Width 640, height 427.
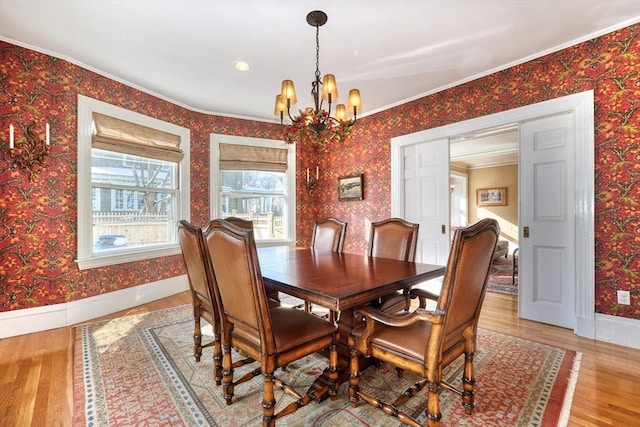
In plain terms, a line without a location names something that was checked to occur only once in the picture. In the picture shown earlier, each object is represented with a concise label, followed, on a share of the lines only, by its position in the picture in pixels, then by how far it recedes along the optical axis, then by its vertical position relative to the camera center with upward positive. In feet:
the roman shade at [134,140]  10.38 +2.88
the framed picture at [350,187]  14.56 +1.32
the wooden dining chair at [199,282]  5.66 -1.50
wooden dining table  4.71 -1.27
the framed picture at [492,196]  23.77 +1.41
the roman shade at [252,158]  14.56 +2.87
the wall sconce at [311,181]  16.24 +1.80
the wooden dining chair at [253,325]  4.41 -2.06
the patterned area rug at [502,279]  13.49 -3.57
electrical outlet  7.77 -2.28
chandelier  6.95 +2.44
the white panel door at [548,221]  8.86 -0.25
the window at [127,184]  9.98 +1.14
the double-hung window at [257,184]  14.49 +1.54
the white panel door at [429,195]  11.98 +0.77
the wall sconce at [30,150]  8.47 +1.87
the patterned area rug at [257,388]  5.08 -3.62
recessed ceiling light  9.58 +4.97
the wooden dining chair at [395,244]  7.34 -0.89
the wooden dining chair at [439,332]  4.11 -2.00
